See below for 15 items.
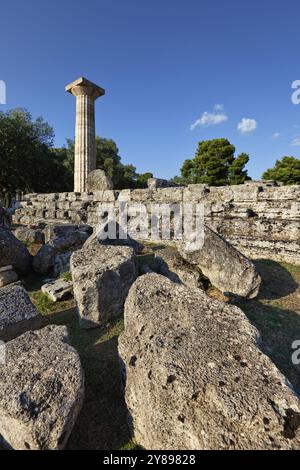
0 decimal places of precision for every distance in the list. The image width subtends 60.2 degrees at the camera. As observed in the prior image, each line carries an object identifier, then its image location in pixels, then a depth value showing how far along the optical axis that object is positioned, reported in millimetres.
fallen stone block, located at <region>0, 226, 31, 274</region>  5246
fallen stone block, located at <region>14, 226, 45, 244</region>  7387
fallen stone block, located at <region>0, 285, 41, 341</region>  3127
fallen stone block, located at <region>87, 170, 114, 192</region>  10492
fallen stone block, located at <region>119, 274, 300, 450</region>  1593
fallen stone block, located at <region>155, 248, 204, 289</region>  4238
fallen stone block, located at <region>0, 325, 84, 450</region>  1717
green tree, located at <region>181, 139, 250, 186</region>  29594
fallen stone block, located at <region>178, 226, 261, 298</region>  4004
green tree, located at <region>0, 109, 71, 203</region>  20047
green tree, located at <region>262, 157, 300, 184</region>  26281
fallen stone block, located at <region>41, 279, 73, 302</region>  4418
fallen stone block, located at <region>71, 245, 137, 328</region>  3562
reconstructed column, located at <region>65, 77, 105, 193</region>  14531
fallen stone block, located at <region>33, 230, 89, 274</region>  5652
